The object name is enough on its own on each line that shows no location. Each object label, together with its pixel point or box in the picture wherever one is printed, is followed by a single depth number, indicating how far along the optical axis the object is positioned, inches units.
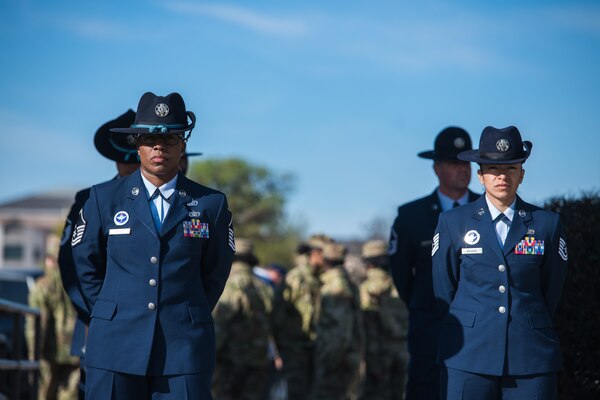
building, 4160.9
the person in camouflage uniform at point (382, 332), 572.7
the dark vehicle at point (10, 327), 371.2
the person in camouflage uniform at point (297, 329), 553.6
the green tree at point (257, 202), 2598.4
